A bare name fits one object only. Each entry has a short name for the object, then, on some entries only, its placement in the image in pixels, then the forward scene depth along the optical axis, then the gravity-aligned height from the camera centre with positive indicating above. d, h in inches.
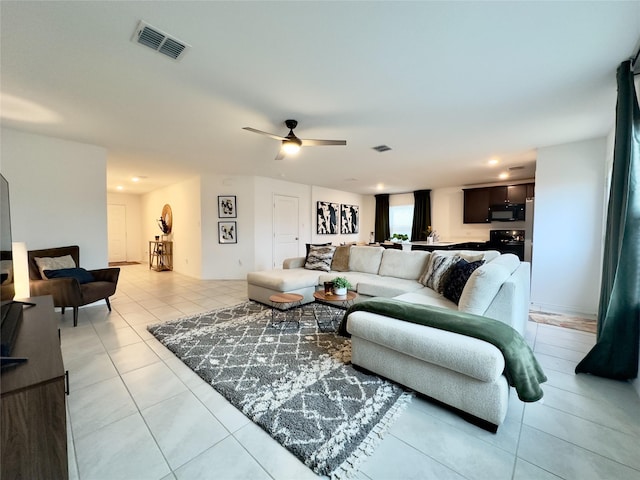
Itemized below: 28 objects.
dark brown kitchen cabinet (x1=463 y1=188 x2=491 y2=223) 260.1 +27.8
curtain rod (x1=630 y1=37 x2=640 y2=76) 75.1 +49.6
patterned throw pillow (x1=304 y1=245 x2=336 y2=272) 179.3 -18.7
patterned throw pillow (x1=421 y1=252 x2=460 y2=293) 122.0 -18.8
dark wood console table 39.4 -30.1
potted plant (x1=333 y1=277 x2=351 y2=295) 122.1 -26.0
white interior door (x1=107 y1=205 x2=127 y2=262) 343.9 -1.7
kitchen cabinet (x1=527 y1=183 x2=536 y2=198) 229.9 +37.2
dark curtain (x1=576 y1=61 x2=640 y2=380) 76.7 -7.2
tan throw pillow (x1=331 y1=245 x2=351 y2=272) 179.8 -19.4
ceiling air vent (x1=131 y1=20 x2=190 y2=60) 65.8 +50.5
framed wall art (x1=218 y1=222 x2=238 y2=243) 241.4 -0.8
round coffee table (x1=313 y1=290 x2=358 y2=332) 119.2 -44.3
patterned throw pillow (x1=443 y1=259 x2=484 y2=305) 105.3 -19.3
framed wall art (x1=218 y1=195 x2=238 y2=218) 239.0 +23.0
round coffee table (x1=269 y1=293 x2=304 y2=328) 125.6 -43.8
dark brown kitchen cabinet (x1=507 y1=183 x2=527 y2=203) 235.1 +35.3
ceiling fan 117.0 +40.3
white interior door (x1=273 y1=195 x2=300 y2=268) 264.5 +3.4
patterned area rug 57.5 -45.7
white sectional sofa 60.8 -29.9
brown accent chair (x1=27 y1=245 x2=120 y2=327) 121.6 -27.0
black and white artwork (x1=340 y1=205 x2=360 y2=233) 350.3 +18.3
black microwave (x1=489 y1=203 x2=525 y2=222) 238.1 +18.4
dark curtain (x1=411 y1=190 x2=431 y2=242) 311.6 +21.3
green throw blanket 62.0 -25.8
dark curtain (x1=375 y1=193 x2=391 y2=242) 355.9 +18.8
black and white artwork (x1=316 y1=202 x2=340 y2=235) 314.8 +16.9
